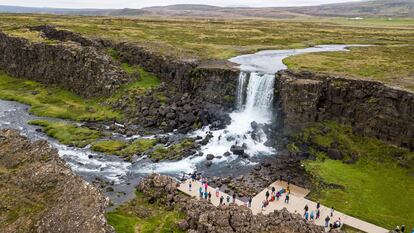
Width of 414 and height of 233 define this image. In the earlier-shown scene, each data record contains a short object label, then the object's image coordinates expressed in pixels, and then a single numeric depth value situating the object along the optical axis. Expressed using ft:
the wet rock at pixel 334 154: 217.77
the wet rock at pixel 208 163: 214.79
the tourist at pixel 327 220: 156.37
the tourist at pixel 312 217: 161.79
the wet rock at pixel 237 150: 227.40
